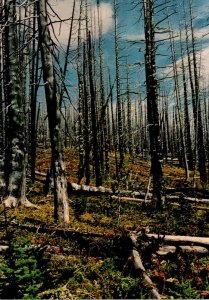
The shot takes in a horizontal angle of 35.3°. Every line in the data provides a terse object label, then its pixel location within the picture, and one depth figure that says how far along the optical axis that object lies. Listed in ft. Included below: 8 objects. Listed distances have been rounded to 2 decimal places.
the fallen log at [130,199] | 37.76
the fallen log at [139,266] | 12.78
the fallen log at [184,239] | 19.03
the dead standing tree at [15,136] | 31.50
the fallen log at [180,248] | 18.44
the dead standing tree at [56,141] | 23.84
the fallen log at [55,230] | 20.26
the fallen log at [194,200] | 38.19
